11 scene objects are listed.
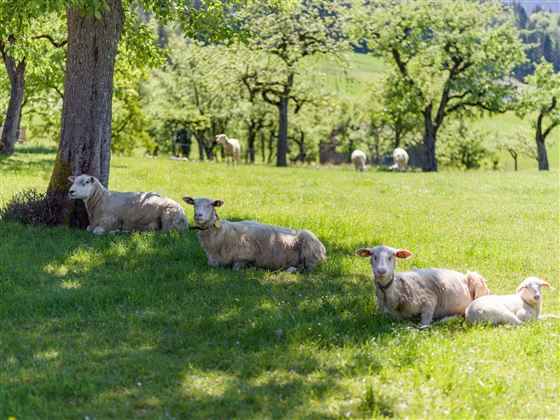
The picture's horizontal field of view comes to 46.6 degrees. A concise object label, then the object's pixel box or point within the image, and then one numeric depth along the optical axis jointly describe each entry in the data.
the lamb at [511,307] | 8.70
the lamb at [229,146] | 38.97
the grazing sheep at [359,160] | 44.53
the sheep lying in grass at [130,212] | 13.77
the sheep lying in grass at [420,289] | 8.61
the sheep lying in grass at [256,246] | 11.28
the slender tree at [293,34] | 38.75
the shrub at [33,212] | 14.09
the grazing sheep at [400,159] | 42.37
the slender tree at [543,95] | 49.26
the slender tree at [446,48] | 44.38
